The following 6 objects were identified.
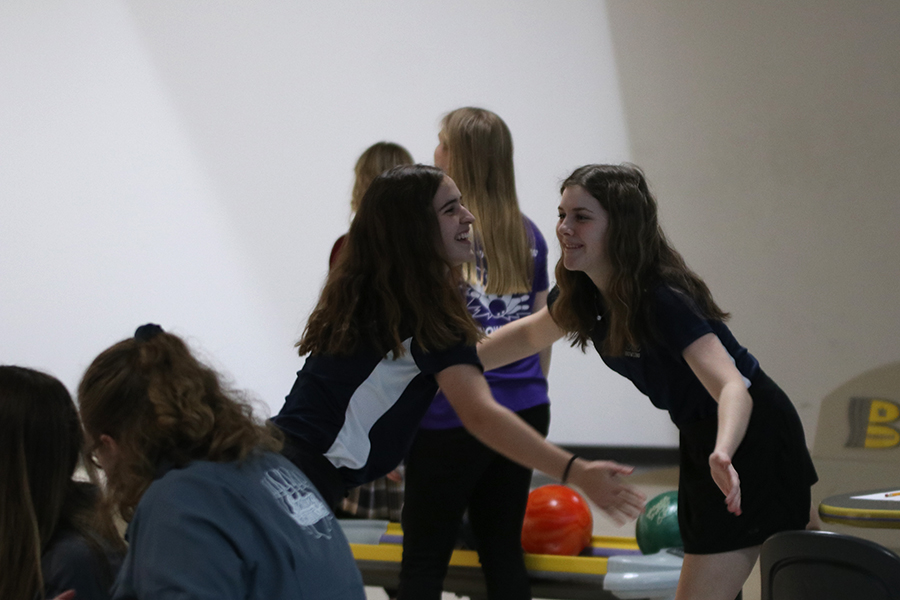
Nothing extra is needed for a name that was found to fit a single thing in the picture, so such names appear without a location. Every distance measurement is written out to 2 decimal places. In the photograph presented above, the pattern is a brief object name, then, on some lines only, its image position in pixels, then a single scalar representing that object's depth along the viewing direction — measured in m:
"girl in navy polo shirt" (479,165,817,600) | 8.00
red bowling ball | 9.08
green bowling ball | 9.04
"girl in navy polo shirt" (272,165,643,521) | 7.89
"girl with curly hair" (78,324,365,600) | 7.31
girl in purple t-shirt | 8.40
